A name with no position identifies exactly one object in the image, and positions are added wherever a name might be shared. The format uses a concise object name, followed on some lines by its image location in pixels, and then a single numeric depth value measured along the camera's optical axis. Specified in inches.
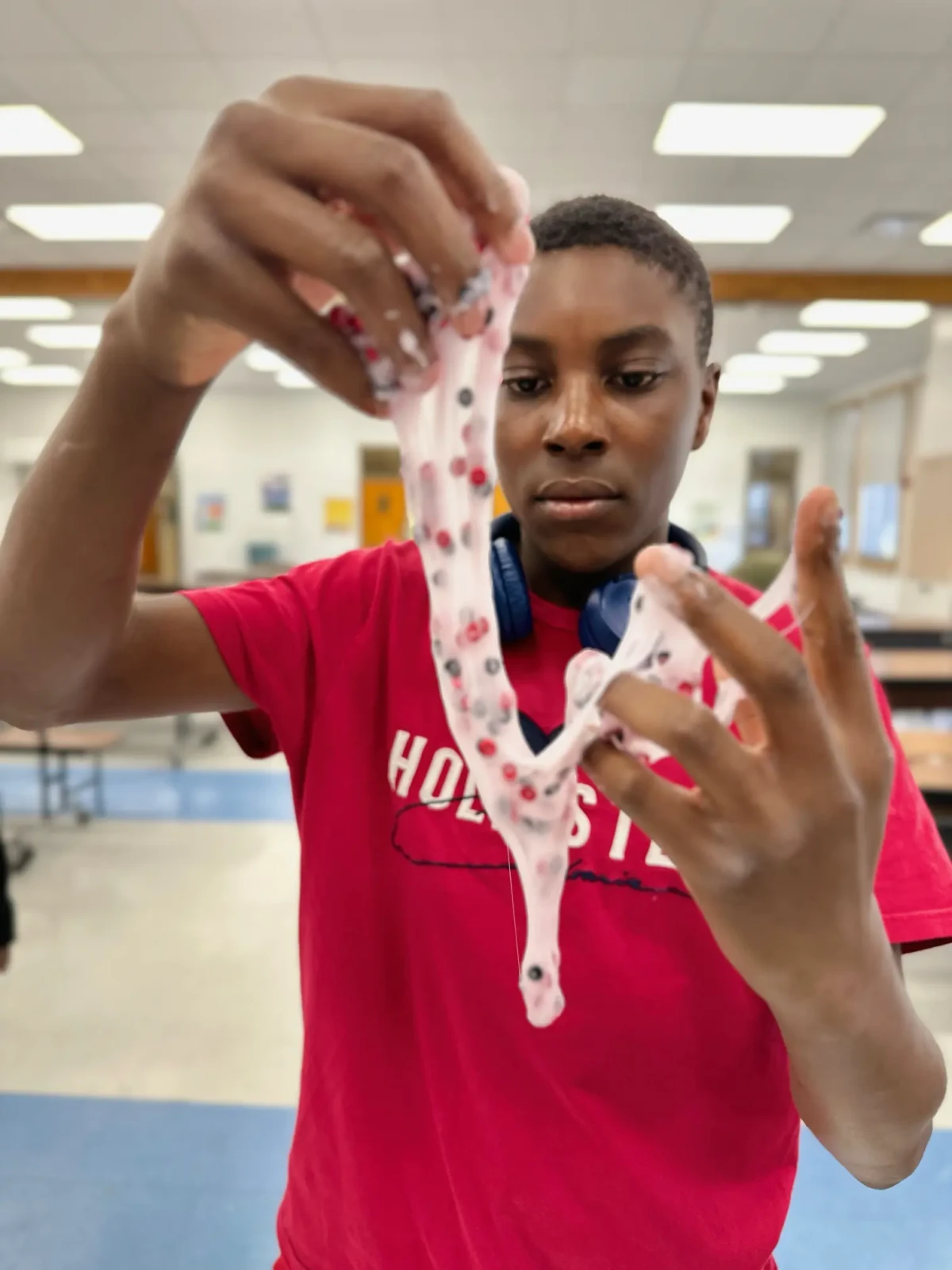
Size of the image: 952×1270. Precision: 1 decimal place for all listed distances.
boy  17.0
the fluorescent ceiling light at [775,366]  304.5
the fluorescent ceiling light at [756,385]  339.0
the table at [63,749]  165.9
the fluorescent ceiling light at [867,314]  231.1
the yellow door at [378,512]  378.4
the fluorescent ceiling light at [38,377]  338.6
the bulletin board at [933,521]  272.6
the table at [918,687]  156.5
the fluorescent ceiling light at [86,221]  179.0
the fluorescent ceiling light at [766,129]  135.6
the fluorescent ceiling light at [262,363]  277.9
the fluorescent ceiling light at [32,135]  138.9
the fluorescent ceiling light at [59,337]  270.1
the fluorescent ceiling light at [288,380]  325.1
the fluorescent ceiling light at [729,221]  174.6
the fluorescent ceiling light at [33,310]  236.2
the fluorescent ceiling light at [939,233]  183.0
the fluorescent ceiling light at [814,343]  268.7
